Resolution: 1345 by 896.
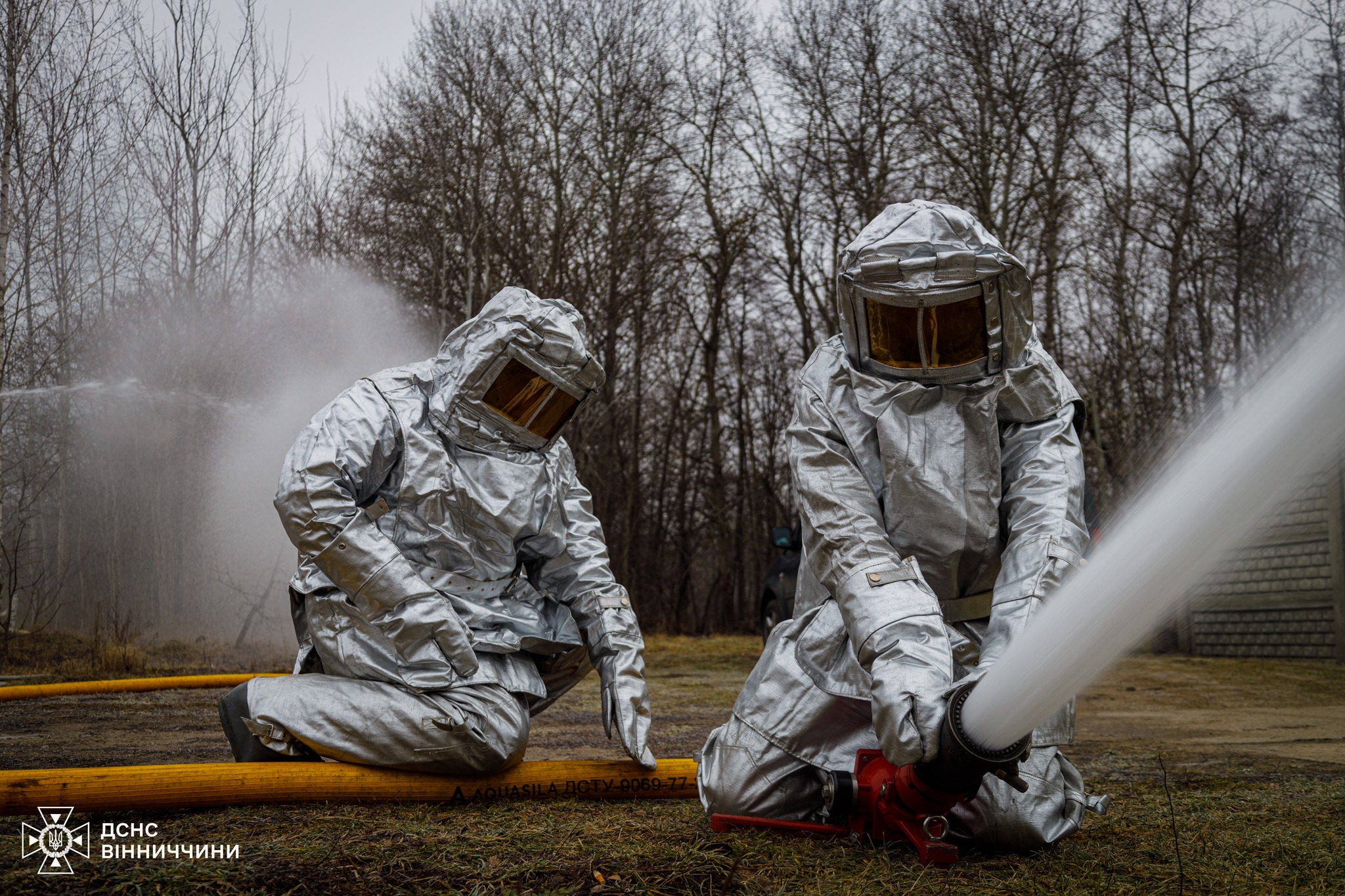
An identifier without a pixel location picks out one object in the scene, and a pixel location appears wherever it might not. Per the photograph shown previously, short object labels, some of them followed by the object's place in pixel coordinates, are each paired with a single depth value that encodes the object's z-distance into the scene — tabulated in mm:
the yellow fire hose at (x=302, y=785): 2799
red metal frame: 2449
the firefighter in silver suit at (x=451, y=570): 3342
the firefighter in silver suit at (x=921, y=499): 2730
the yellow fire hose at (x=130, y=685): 5184
